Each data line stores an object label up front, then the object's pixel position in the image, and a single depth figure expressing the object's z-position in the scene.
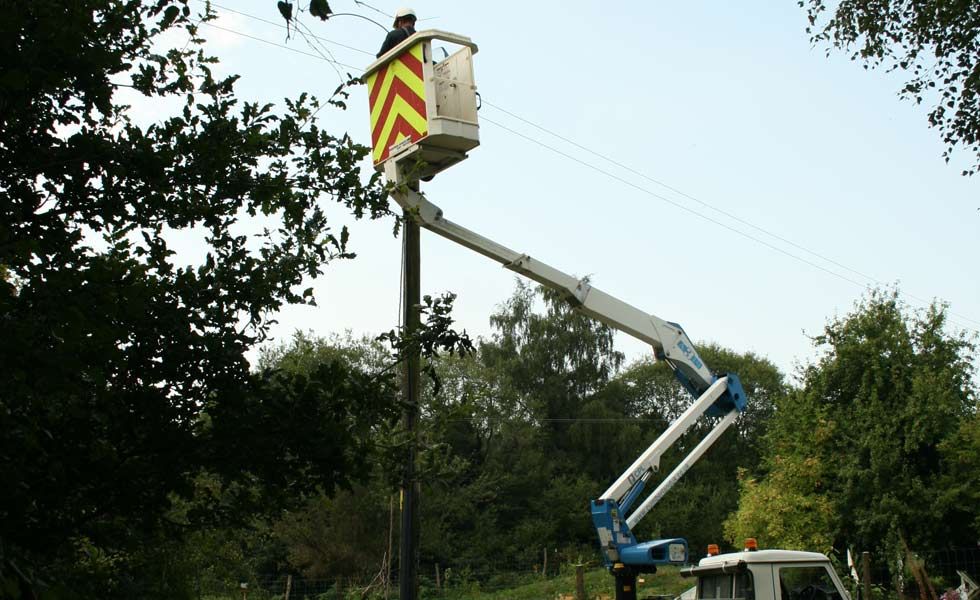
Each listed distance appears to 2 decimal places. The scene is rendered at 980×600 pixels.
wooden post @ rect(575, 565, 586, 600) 18.10
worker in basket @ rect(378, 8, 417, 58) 10.77
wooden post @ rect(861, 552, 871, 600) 13.57
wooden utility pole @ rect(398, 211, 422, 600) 9.29
